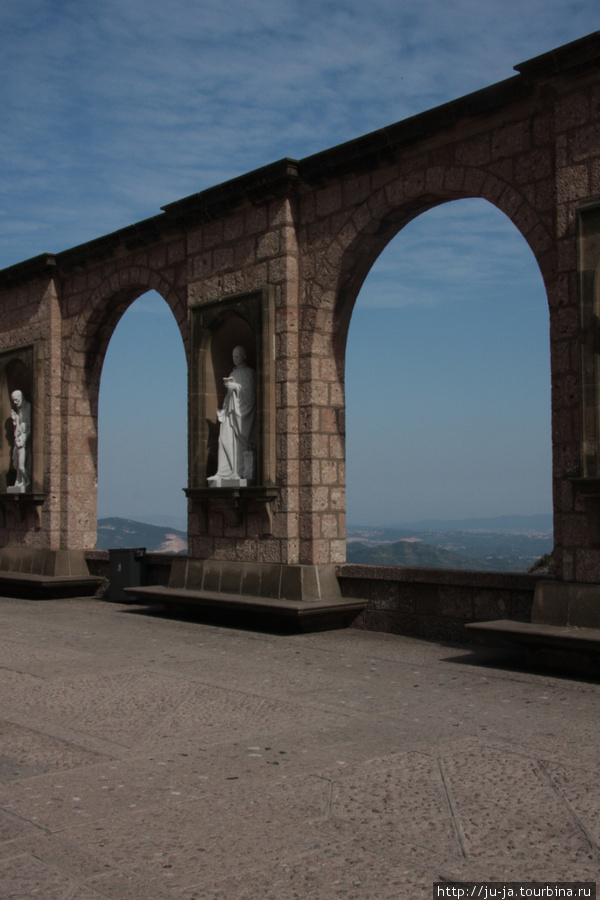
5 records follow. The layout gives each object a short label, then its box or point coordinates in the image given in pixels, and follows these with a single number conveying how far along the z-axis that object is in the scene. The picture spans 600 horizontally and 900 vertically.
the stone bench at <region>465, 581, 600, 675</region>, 6.18
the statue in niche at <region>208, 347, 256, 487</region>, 9.48
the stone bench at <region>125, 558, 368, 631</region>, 8.51
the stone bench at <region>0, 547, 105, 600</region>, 11.99
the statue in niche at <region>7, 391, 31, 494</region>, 12.96
